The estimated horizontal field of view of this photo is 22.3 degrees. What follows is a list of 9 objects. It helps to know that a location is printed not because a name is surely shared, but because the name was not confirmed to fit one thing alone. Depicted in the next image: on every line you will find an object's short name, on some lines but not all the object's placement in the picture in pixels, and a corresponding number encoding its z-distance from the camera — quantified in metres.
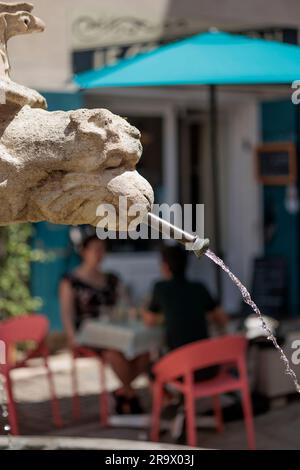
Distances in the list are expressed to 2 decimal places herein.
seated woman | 5.52
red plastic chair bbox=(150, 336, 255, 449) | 4.45
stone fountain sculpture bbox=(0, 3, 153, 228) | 2.26
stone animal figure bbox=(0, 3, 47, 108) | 2.45
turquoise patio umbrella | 4.48
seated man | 5.06
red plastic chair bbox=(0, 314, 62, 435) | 5.08
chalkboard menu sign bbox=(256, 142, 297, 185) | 8.62
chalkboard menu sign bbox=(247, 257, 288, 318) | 7.64
